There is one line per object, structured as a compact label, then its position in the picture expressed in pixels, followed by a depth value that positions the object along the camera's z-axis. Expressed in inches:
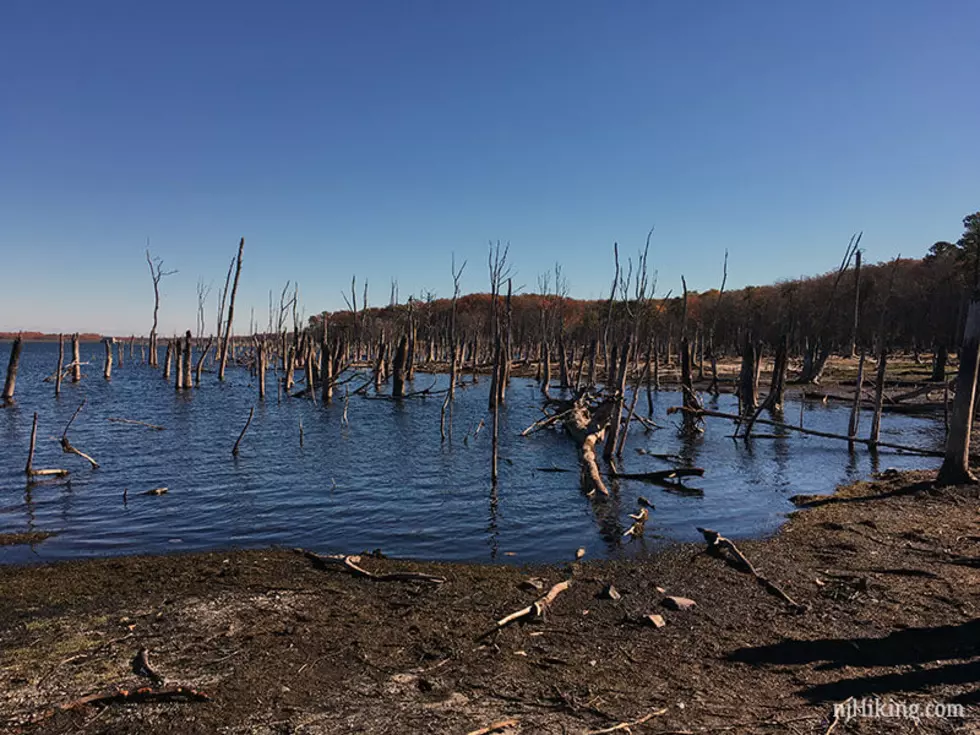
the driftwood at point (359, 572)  350.0
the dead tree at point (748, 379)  1123.9
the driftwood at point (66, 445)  629.4
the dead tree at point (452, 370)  1022.1
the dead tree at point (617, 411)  680.4
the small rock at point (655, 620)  288.8
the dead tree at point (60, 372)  1565.0
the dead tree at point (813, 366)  1892.2
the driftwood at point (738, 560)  316.5
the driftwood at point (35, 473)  605.3
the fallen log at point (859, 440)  673.0
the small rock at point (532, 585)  342.0
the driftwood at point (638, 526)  469.4
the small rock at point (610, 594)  329.7
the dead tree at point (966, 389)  498.3
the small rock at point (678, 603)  313.3
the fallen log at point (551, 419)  900.6
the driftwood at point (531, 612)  281.1
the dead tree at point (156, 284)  1883.6
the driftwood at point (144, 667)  229.8
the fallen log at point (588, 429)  617.6
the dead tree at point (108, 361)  2108.3
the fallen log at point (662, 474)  634.8
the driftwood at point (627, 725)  198.2
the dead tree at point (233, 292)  1602.5
